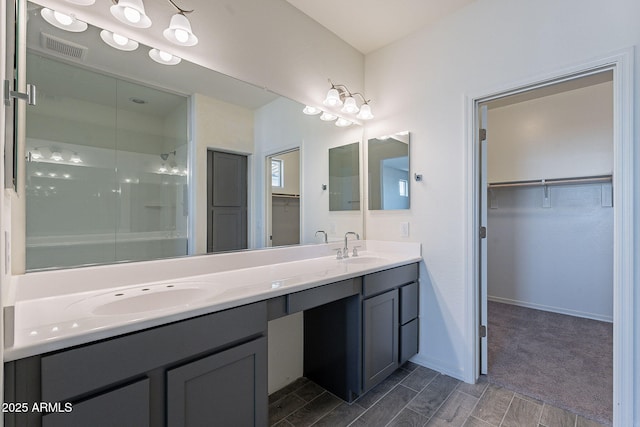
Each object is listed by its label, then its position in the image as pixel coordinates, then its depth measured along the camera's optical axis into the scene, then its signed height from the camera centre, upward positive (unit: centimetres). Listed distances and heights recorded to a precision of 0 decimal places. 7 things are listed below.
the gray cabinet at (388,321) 175 -72
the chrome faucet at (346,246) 229 -28
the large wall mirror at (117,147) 115 +30
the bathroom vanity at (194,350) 77 -47
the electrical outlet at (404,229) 231 -13
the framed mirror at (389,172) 233 +34
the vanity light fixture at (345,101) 221 +88
